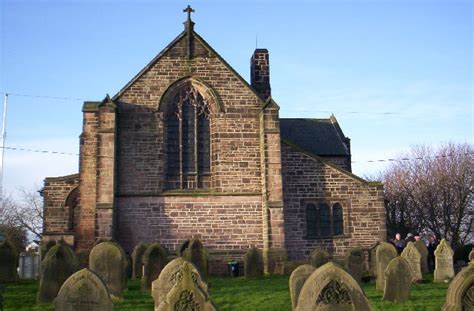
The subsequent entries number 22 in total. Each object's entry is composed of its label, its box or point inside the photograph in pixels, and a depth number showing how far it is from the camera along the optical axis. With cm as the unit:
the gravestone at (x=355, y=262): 1753
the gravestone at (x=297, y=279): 1227
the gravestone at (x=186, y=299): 867
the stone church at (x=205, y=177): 2320
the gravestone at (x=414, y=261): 1794
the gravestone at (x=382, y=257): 1586
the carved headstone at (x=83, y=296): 909
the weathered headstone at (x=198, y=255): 1798
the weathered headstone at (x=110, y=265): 1401
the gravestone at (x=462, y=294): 901
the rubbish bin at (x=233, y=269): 2272
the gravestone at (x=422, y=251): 2073
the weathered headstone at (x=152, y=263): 1609
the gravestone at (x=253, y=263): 2095
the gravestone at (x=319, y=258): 1817
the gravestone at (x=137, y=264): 1998
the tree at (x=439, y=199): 4169
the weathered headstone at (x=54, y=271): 1357
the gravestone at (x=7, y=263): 1838
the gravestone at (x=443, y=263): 1842
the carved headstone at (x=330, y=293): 780
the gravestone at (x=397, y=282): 1331
